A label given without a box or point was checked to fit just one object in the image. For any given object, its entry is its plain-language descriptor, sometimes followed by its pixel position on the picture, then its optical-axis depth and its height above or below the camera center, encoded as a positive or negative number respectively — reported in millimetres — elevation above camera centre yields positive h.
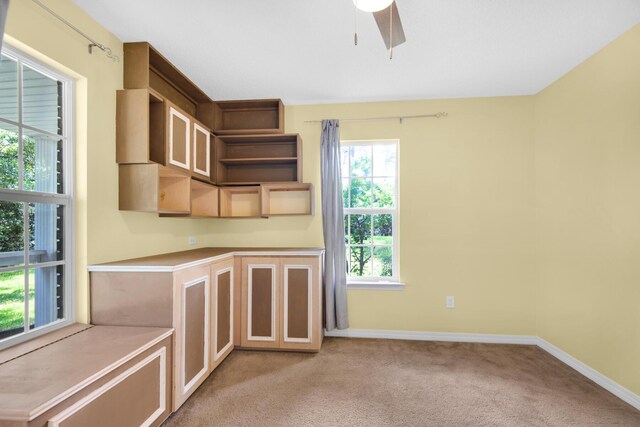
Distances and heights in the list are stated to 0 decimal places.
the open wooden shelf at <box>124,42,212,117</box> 2182 +1206
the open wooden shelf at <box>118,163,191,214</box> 2088 +224
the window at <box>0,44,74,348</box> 1538 +112
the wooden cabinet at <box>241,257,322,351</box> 2793 -817
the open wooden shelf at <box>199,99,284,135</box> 3188 +1133
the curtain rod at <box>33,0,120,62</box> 1622 +1152
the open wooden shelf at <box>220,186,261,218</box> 3299 +161
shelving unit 2109 +600
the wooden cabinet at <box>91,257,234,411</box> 1860 -578
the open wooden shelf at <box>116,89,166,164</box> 2090 +658
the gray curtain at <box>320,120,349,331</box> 3102 -222
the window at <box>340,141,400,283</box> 3324 +85
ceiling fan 1396 +1047
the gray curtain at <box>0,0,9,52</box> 944 +670
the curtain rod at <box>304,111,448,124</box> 3180 +1066
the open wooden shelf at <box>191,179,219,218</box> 3031 +170
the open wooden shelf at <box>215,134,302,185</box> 3221 +626
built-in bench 1088 -671
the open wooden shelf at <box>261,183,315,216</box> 3324 +185
